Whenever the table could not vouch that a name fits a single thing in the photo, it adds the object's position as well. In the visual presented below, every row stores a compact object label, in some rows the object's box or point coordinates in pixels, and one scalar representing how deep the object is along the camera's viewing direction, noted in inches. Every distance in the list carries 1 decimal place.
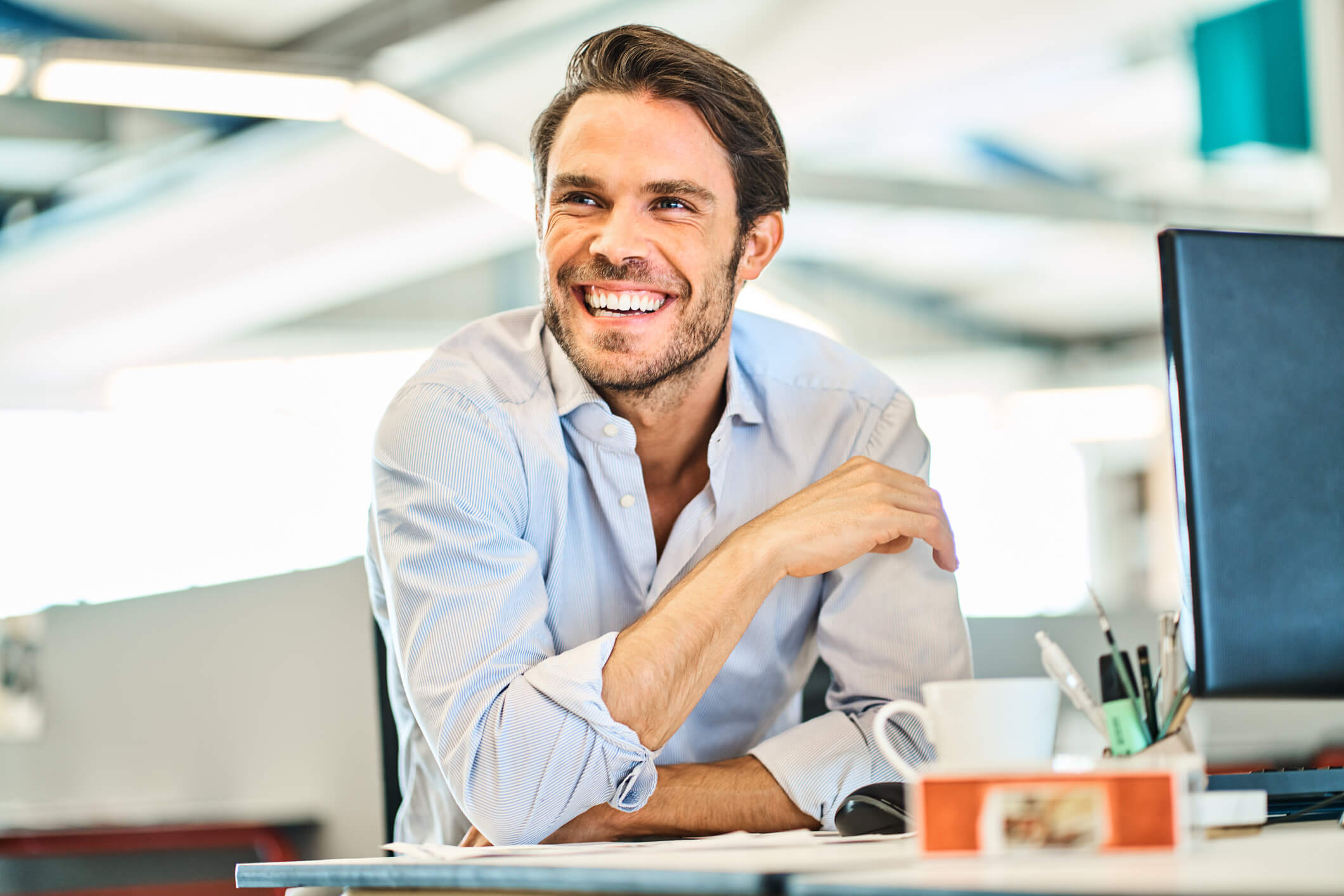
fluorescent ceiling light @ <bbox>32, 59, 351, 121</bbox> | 213.9
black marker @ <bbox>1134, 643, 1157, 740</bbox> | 70.4
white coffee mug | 66.2
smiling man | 73.7
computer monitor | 66.0
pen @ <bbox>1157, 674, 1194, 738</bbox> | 69.3
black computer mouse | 68.4
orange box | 55.4
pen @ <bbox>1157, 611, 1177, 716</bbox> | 70.4
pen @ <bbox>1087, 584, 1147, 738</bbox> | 70.1
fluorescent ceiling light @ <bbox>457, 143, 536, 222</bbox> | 236.1
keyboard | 70.6
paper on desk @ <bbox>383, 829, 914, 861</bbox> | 67.1
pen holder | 69.1
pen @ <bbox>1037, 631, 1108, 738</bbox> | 69.4
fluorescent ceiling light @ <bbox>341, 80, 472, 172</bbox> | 234.8
